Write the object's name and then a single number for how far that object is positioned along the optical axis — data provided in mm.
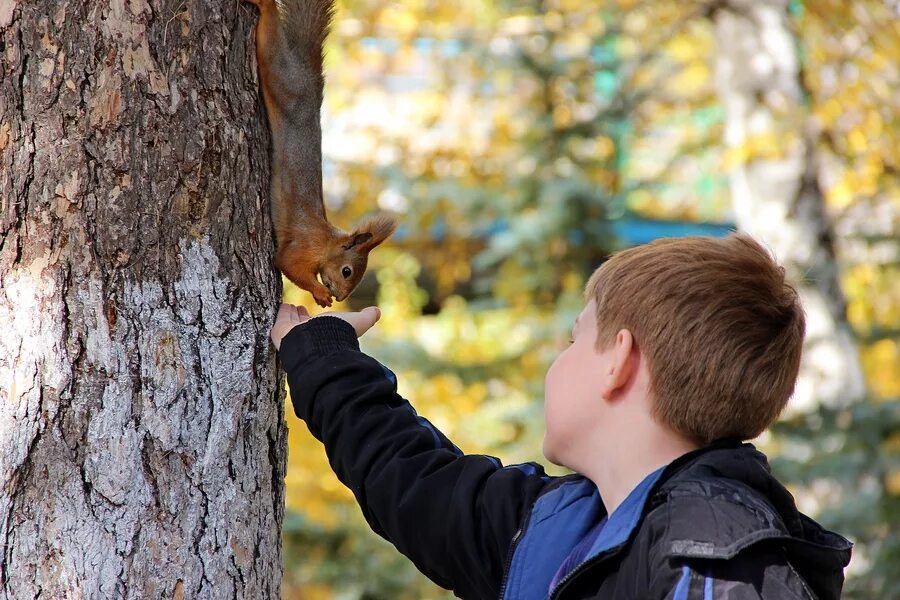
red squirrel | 3033
